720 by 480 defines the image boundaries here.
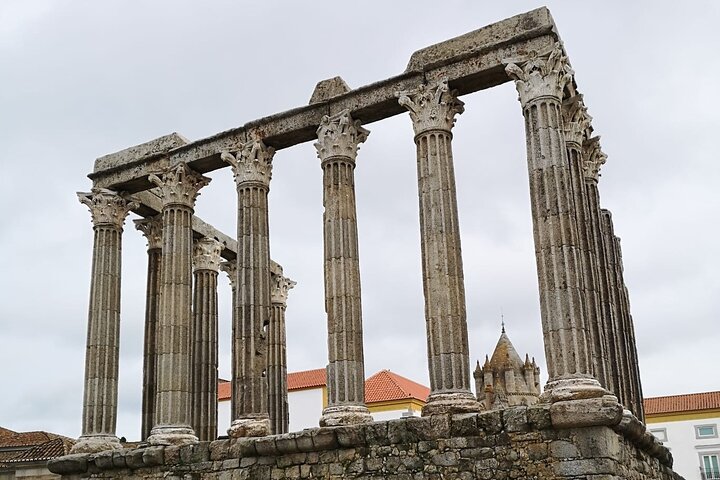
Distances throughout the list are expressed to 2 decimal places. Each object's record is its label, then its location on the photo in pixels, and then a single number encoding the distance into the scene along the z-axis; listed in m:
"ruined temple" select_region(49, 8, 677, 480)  13.87
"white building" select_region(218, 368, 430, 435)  44.84
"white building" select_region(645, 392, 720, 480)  49.25
